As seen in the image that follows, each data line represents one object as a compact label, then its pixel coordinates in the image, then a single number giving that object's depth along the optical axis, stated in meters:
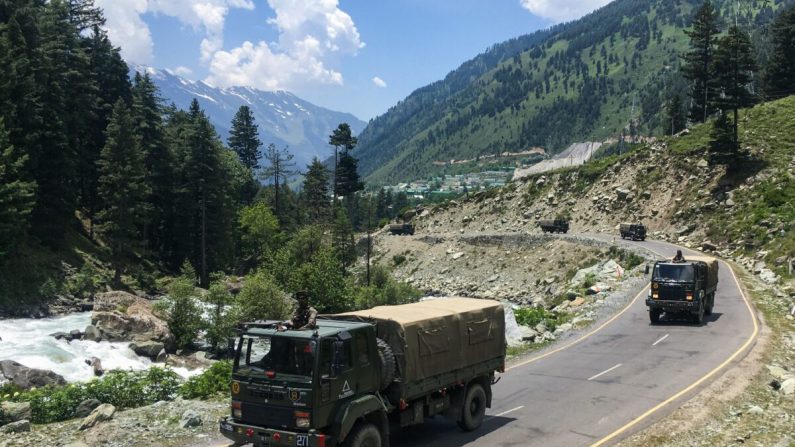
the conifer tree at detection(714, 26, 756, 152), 73.31
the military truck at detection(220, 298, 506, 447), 10.72
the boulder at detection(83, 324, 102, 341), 35.77
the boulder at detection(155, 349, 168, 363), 34.97
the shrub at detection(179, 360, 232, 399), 18.61
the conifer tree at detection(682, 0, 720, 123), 80.75
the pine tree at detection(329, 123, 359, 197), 104.31
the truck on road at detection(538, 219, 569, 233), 78.25
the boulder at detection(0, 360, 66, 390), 25.14
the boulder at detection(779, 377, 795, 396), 18.91
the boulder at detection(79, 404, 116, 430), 14.95
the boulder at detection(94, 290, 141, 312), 42.53
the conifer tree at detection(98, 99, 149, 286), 54.78
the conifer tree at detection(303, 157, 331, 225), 101.18
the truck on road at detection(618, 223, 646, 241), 66.25
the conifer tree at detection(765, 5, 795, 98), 80.19
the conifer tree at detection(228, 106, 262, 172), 127.12
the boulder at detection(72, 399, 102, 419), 17.31
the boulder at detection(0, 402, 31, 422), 16.03
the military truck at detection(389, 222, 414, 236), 97.19
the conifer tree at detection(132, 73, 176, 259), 68.56
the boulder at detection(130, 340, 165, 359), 35.19
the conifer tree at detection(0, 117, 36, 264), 41.50
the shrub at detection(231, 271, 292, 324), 44.19
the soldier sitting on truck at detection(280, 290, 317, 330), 11.46
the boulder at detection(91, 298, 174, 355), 36.72
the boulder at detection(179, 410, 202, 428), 15.12
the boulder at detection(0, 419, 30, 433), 14.69
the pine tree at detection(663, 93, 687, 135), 103.00
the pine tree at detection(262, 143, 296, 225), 93.94
